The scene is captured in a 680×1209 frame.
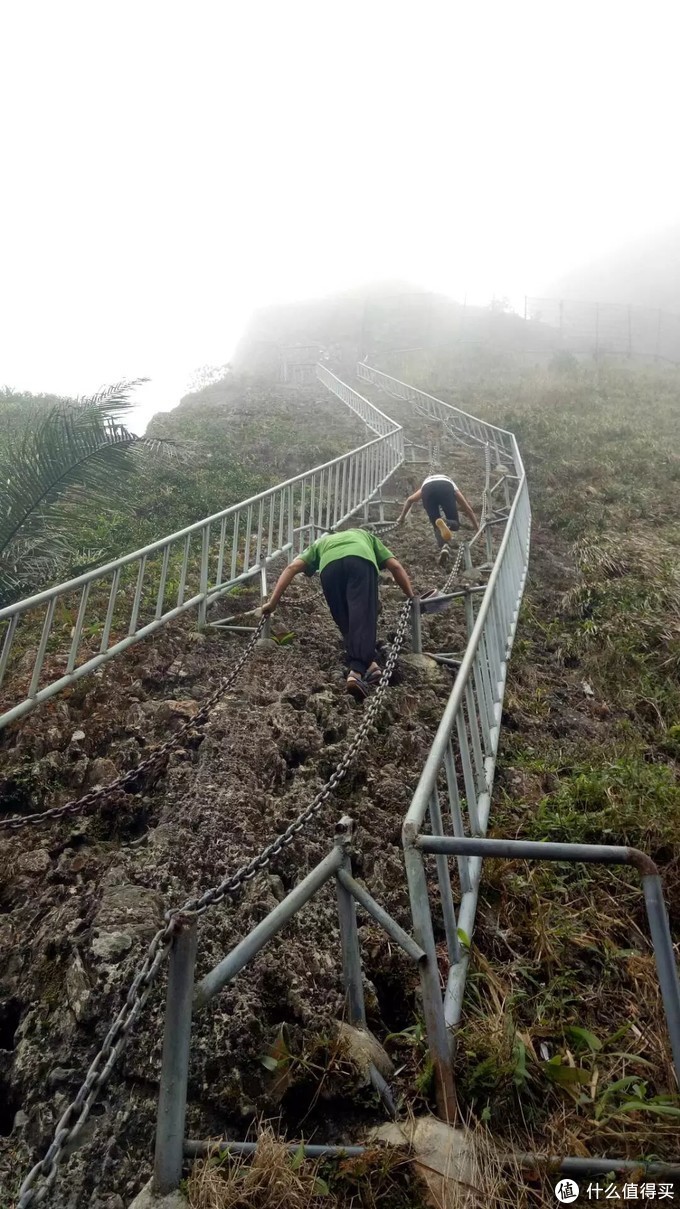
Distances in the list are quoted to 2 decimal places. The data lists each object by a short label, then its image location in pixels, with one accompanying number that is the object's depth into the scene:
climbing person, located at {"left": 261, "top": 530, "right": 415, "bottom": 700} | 4.83
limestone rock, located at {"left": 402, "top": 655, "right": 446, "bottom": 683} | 5.42
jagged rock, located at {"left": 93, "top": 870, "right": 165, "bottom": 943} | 2.85
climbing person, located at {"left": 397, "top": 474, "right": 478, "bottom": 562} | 8.37
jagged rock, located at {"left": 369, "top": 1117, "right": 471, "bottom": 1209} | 1.73
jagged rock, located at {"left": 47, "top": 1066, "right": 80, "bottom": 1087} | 2.33
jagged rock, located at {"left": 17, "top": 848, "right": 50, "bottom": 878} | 3.29
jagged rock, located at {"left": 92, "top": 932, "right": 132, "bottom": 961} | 2.72
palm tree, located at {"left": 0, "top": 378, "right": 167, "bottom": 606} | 5.93
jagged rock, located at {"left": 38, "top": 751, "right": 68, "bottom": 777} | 3.99
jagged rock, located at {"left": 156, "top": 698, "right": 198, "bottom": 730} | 4.55
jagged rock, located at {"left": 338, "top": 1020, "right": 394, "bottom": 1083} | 2.27
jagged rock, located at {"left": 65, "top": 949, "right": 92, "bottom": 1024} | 2.53
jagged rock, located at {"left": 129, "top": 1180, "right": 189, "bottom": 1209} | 1.67
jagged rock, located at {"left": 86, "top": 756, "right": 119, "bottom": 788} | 4.00
